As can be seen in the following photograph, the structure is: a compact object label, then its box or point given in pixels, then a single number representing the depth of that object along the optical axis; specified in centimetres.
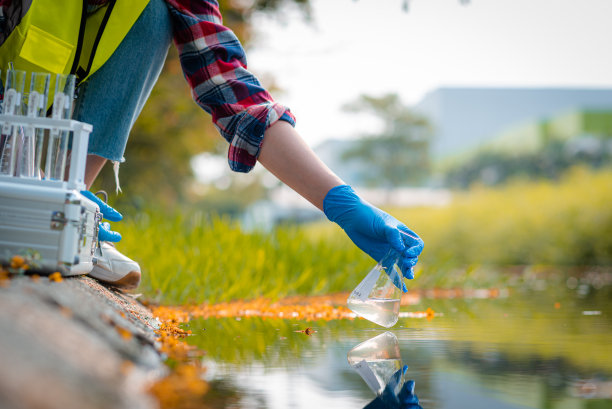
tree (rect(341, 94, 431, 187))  3650
